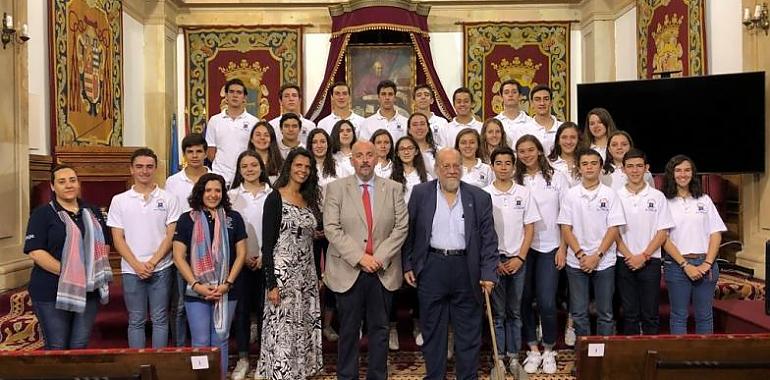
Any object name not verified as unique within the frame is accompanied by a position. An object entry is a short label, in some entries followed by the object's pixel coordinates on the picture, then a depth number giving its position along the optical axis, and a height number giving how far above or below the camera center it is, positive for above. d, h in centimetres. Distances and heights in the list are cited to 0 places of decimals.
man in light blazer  398 -44
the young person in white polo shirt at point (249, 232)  430 -29
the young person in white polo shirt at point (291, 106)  559 +68
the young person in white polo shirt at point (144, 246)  393 -33
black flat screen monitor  549 +59
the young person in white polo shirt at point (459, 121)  550 +53
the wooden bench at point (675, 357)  302 -79
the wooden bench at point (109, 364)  292 -76
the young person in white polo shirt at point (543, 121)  527 +50
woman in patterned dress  399 -50
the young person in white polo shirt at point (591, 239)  419 -35
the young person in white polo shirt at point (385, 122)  570 +54
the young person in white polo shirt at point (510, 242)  426 -37
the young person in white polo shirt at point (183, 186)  413 +1
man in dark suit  397 -48
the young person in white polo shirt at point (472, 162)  460 +15
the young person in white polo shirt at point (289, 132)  512 +41
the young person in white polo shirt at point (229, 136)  550 +42
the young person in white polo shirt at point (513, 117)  538 +55
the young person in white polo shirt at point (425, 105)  571 +68
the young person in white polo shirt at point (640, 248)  418 -41
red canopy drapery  855 +199
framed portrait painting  923 +155
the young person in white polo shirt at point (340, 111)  570 +65
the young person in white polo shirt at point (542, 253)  434 -45
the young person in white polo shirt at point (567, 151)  465 +22
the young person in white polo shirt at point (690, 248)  420 -42
